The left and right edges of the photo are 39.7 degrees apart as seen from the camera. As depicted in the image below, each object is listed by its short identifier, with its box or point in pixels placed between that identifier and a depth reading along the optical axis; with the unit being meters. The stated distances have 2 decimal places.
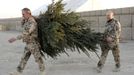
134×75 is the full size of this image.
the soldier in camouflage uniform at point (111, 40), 4.52
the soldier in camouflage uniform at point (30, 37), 4.23
